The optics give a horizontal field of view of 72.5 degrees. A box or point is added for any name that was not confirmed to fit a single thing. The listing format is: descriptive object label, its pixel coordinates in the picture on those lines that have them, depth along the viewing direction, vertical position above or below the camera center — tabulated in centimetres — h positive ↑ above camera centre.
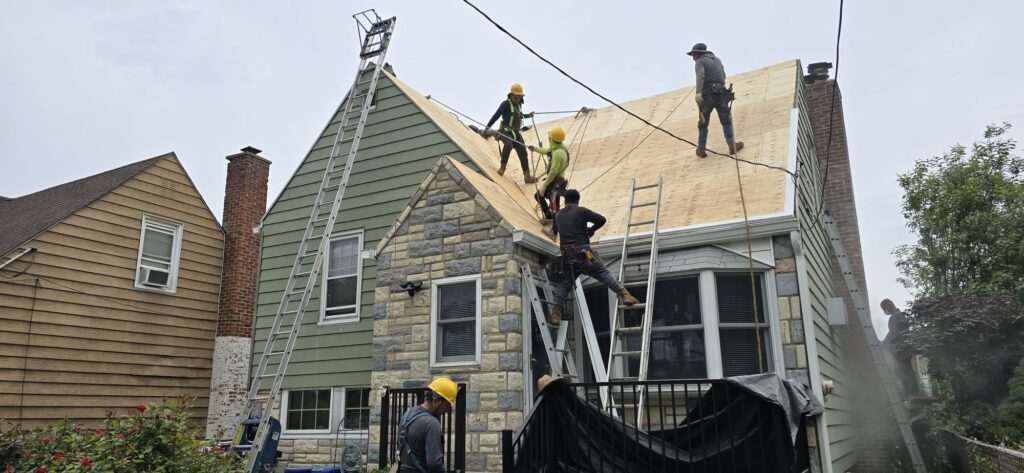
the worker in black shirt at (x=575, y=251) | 767 +159
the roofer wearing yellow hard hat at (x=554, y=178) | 906 +282
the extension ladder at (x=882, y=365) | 890 +38
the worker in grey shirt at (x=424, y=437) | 486 -26
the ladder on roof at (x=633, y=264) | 742 +155
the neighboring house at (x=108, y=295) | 1145 +190
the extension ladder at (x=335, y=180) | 1016 +335
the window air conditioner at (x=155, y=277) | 1348 +238
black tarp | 476 -27
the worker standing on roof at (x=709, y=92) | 998 +429
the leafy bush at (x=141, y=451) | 645 -46
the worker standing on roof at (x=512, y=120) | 1107 +432
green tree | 1812 +486
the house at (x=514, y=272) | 779 +152
